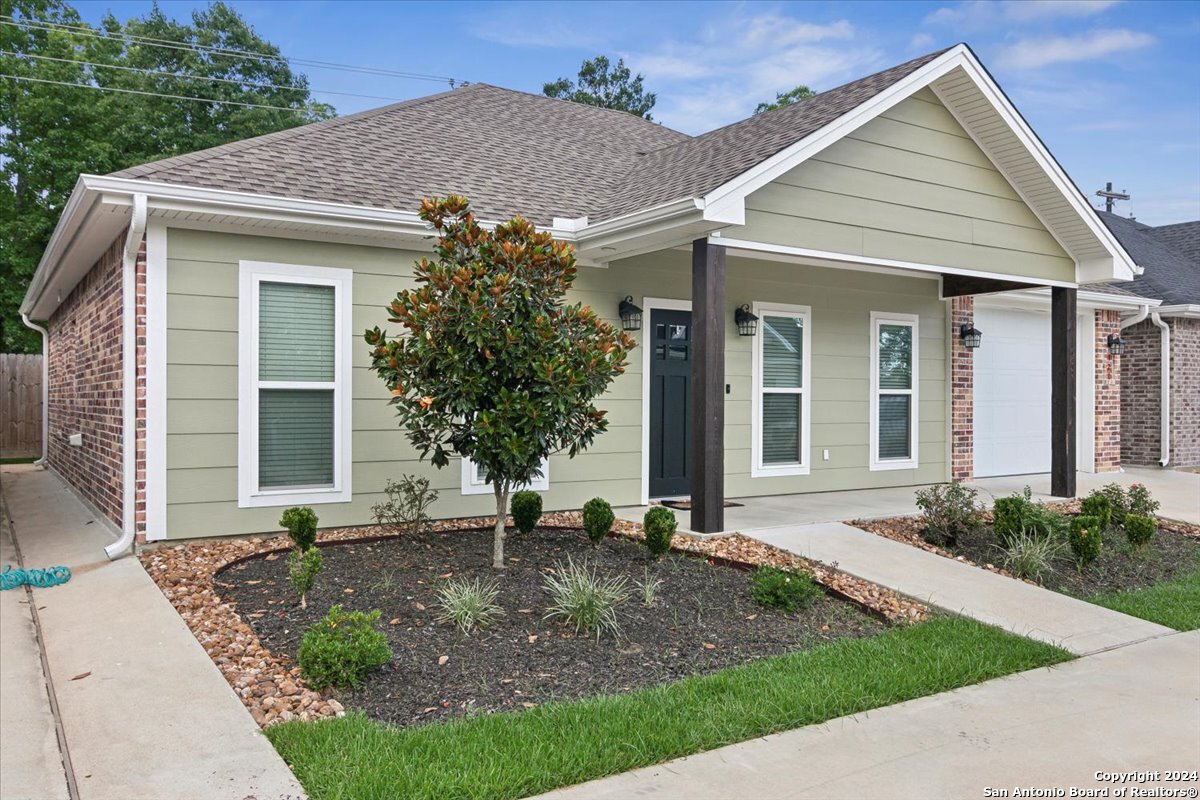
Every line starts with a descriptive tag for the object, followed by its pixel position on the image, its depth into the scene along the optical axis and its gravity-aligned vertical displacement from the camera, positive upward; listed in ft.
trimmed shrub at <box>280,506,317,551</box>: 19.11 -2.70
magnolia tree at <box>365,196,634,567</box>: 17.02 +1.22
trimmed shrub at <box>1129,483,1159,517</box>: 25.52 -2.85
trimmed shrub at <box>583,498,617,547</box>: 20.93 -2.73
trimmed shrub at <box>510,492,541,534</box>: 22.13 -2.68
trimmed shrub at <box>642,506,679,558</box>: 19.67 -2.83
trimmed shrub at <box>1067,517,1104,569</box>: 21.20 -3.29
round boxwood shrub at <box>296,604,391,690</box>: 12.37 -3.64
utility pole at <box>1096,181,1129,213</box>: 86.94 +22.34
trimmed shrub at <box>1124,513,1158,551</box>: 23.04 -3.28
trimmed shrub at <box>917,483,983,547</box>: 23.32 -2.99
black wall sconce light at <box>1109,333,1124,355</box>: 42.96 +3.33
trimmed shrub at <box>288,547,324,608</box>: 15.89 -3.11
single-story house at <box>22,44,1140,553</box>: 21.40 +3.92
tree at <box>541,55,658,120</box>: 106.01 +40.83
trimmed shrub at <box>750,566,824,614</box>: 16.92 -3.69
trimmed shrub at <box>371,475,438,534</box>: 21.84 -2.66
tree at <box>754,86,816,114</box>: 85.10 +32.07
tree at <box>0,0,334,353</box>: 67.56 +27.94
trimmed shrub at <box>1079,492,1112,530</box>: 23.82 -2.84
